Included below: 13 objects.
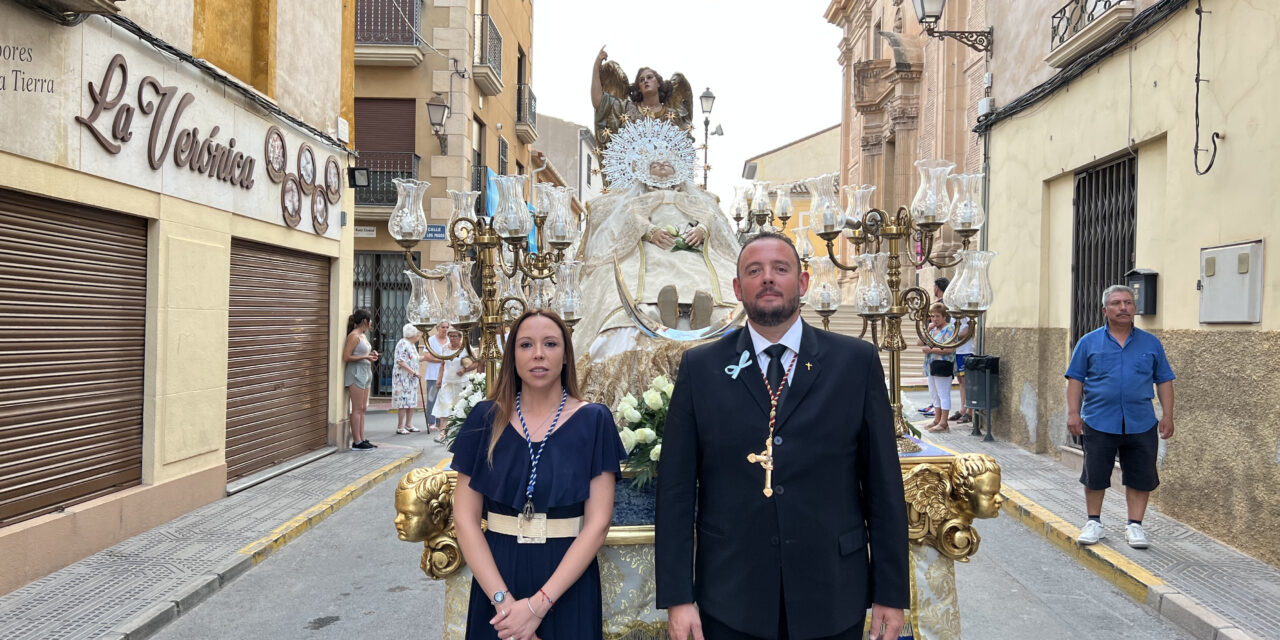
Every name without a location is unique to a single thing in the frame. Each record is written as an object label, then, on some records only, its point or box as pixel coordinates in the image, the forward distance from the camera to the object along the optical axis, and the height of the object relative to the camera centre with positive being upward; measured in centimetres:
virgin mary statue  544 +48
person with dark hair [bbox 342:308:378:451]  1110 -72
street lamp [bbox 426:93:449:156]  1727 +368
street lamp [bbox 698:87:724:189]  1535 +395
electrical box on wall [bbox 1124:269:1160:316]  761 +29
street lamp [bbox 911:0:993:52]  951 +335
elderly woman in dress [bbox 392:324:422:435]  1255 -90
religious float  381 +6
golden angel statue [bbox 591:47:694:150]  728 +175
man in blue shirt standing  601 -49
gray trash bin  1111 -69
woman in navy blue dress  285 -58
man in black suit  250 -47
